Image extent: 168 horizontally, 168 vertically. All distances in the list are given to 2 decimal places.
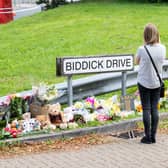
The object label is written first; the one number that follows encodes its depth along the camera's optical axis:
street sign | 13.71
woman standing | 12.51
